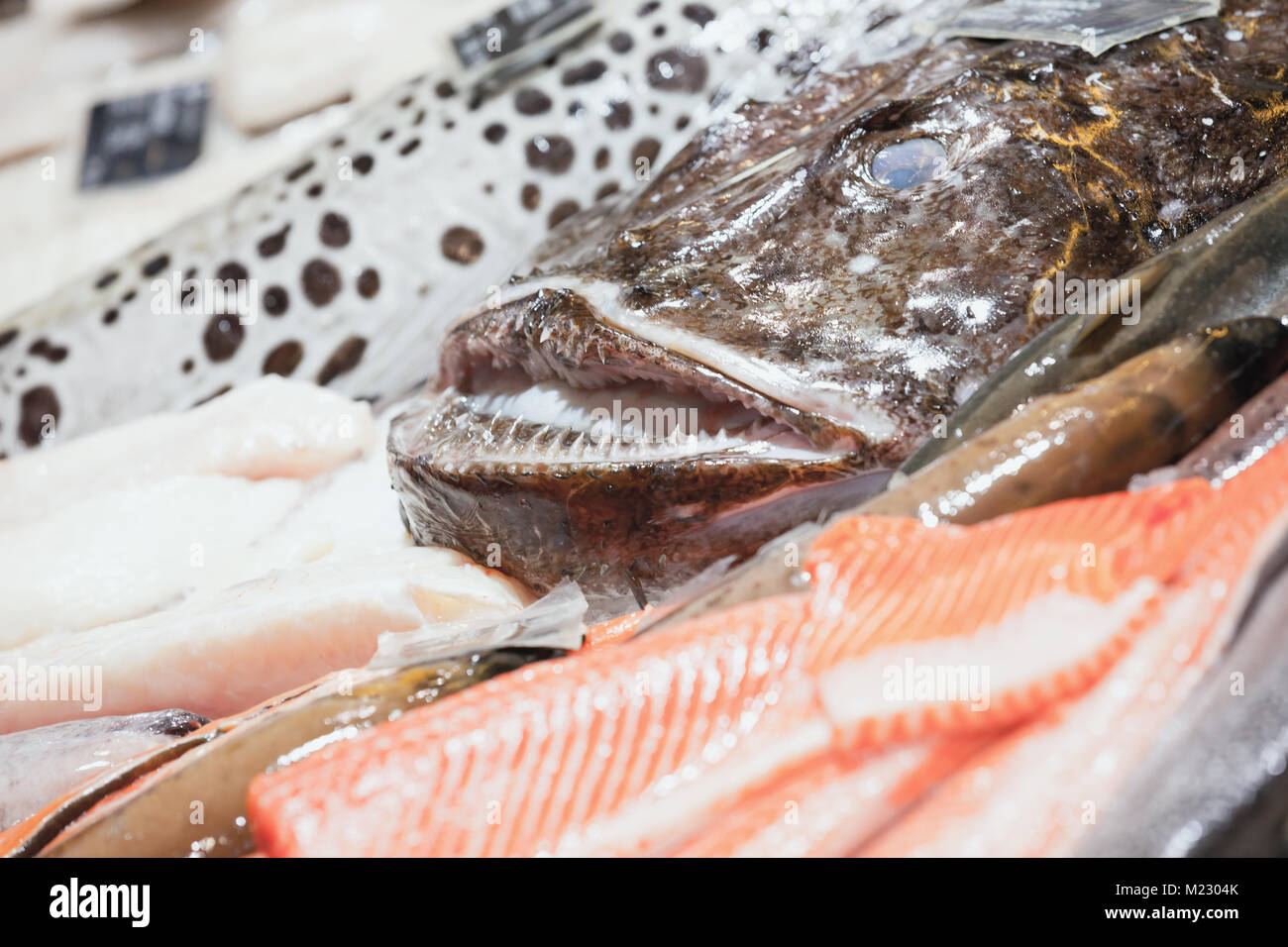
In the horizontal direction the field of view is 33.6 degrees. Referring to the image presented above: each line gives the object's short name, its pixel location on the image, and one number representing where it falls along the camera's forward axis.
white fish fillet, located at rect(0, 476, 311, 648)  0.84
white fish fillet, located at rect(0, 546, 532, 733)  0.75
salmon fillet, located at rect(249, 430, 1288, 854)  0.60
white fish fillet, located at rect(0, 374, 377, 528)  0.93
